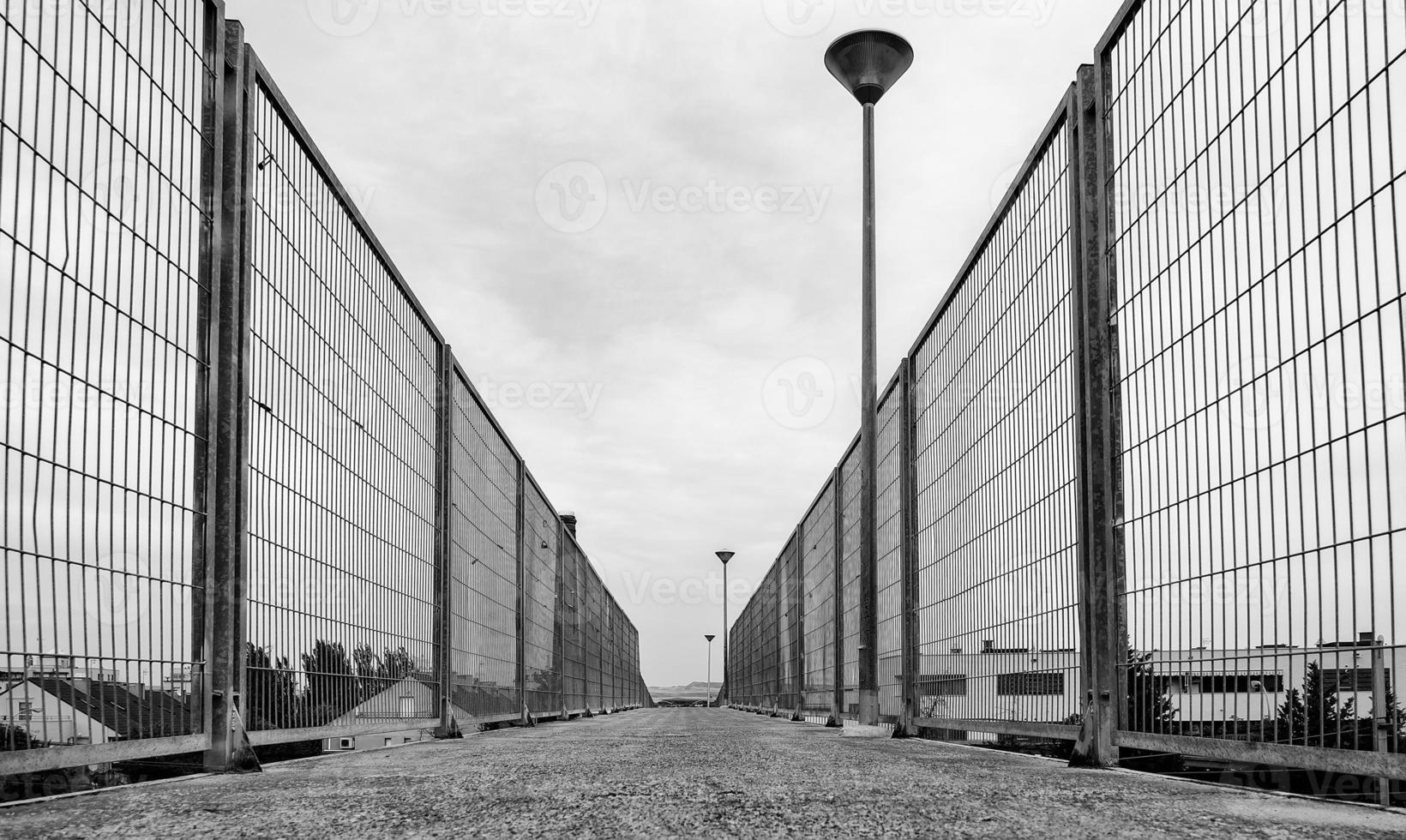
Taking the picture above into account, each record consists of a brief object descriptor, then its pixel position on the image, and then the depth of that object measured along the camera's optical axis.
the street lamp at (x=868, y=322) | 14.61
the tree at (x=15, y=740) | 5.79
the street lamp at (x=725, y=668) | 61.06
